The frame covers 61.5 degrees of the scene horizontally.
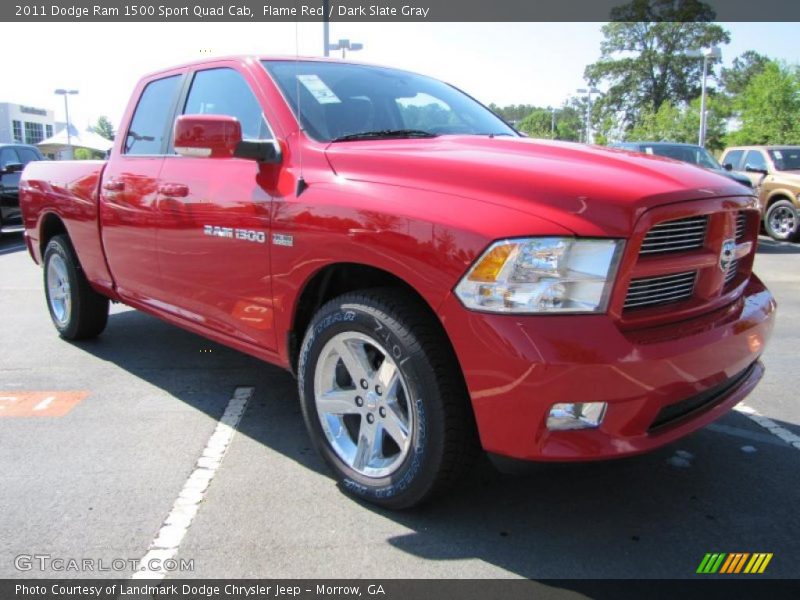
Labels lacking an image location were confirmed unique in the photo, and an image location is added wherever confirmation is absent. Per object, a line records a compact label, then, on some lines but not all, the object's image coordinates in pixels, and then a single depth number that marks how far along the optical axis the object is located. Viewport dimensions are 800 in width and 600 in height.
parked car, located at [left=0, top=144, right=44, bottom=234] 12.44
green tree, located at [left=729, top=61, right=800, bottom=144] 28.19
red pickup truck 2.17
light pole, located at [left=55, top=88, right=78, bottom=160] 53.85
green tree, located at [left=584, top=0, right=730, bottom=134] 55.72
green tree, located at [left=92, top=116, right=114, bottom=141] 99.78
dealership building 60.44
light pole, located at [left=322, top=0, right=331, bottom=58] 12.37
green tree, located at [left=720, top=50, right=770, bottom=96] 66.94
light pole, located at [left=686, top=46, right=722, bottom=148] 19.53
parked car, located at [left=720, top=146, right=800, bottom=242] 12.00
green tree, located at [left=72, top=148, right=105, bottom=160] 49.26
